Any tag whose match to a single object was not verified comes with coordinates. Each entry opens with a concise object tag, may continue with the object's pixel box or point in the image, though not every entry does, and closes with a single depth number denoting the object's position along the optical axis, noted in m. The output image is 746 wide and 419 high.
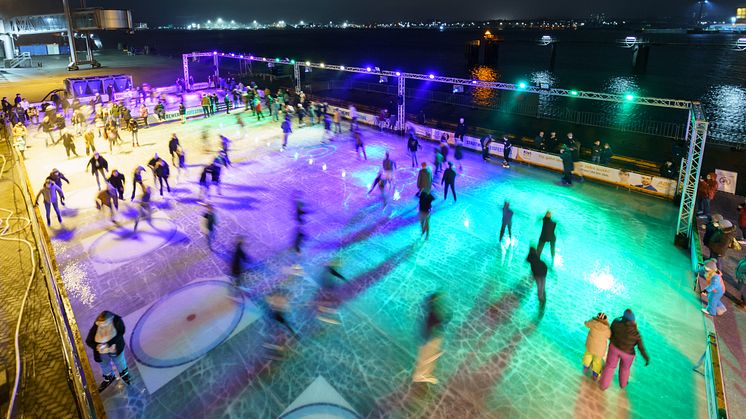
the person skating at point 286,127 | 21.70
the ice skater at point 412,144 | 18.91
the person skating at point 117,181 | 14.09
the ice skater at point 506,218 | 11.74
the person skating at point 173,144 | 17.87
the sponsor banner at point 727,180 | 16.20
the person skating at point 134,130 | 22.16
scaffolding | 11.76
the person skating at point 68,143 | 19.61
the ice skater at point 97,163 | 15.66
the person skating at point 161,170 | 15.25
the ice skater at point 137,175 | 14.53
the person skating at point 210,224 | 11.45
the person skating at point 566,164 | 17.30
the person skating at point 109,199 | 13.66
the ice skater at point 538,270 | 9.09
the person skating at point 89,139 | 19.35
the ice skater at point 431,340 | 7.76
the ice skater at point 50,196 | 13.17
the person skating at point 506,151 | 19.73
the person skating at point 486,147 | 20.73
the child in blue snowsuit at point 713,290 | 8.74
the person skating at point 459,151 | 18.11
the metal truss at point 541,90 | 16.39
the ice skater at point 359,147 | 19.64
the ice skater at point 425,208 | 11.87
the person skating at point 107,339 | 6.89
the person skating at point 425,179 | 13.02
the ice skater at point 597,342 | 6.98
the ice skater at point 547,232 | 10.45
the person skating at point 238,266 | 10.20
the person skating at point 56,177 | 13.69
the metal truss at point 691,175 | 11.70
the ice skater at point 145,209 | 14.25
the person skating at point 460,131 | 22.31
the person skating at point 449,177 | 14.70
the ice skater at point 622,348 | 6.65
